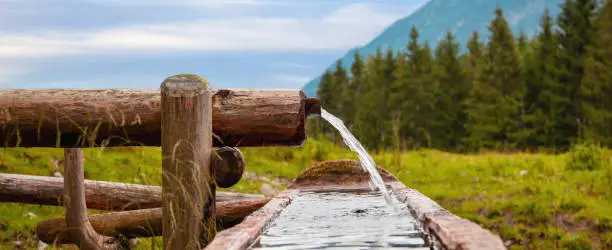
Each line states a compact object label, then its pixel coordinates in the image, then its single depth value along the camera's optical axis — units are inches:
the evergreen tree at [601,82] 1300.4
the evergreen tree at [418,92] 2018.9
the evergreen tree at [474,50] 1928.2
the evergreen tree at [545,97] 1461.6
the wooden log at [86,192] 263.9
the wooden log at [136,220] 245.6
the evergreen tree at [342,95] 2539.4
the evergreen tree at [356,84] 2493.8
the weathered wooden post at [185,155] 159.6
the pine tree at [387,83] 2223.3
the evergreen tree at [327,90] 2733.8
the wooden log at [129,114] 167.5
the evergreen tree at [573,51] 1427.2
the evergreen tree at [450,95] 1918.1
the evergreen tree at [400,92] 2070.6
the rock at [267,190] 412.2
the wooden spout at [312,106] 179.2
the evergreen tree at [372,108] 2250.2
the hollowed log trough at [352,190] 117.1
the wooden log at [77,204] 240.4
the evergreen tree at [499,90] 1598.2
